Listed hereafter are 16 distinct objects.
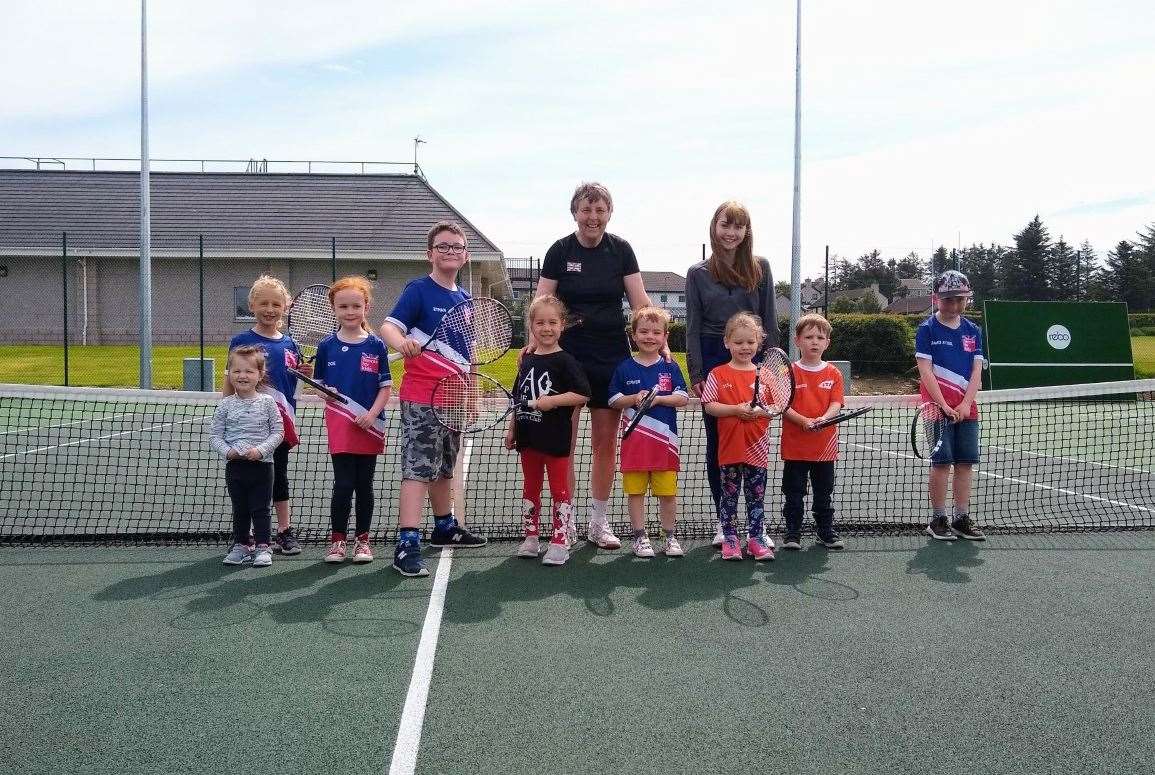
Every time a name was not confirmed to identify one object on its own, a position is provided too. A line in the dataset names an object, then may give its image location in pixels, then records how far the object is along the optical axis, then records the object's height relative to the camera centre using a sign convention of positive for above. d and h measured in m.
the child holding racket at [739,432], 5.40 -0.37
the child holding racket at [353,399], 5.31 -0.20
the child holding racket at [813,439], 5.71 -0.43
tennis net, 6.30 -1.04
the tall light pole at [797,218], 19.12 +3.02
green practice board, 17.20 +0.43
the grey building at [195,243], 26.77 +3.64
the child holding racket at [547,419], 5.19 -0.29
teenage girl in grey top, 5.48 +0.45
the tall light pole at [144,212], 17.80 +2.94
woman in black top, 5.43 +0.47
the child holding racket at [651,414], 5.39 -0.27
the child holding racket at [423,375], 5.13 -0.05
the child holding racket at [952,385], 6.05 -0.11
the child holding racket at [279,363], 5.59 +0.02
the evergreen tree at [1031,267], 62.16 +6.68
